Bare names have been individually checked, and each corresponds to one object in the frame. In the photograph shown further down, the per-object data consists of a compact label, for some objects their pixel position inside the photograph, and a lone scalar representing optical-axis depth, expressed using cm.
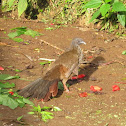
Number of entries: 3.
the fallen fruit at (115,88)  1103
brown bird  988
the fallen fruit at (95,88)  1098
